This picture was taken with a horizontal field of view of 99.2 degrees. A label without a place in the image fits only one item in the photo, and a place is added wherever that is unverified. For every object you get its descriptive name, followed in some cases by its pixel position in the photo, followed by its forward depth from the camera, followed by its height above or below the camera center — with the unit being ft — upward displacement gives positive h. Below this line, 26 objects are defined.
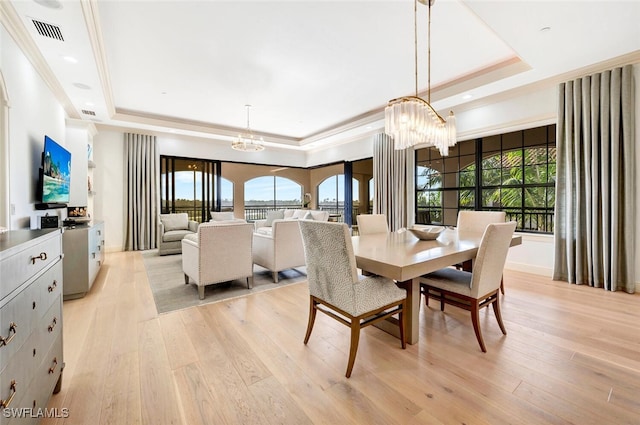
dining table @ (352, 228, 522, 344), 5.49 -1.05
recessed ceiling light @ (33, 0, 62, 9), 6.67 +5.17
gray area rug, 9.78 -3.17
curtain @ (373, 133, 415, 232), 17.94 +1.91
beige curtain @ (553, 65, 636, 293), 10.18 +1.08
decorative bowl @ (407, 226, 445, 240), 8.32 -0.75
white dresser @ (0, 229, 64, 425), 3.14 -1.54
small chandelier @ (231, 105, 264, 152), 17.20 +4.29
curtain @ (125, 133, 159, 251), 19.24 +1.45
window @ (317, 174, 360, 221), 28.26 +1.60
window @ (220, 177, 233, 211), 25.40 +1.55
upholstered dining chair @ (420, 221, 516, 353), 6.34 -1.82
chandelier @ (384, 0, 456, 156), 7.68 +2.60
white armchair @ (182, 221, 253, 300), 9.91 -1.63
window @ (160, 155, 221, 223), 21.47 +2.02
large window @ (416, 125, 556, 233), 13.03 +1.68
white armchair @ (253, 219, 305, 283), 11.85 -1.68
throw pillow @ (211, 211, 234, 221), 21.08 -0.42
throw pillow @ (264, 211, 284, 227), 23.36 -0.40
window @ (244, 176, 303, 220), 31.30 +1.74
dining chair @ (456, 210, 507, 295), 10.27 -0.41
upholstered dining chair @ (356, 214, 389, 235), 10.50 -0.56
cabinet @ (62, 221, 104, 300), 9.88 -1.86
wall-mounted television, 9.76 +1.40
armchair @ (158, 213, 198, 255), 17.63 -1.33
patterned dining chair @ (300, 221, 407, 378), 5.62 -1.68
